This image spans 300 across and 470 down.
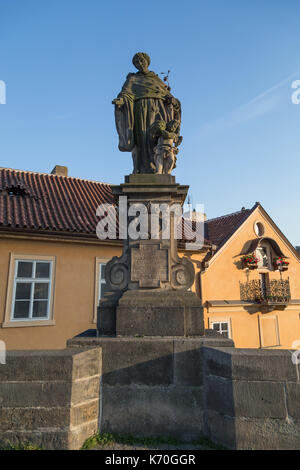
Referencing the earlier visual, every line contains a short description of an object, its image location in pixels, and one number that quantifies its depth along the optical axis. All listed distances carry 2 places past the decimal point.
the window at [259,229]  14.42
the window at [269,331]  12.80
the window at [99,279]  8.94
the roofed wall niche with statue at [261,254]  13.19
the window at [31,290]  8.00
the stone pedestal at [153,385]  2.76
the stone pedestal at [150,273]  3.27
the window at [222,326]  12.05
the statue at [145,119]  4.14
